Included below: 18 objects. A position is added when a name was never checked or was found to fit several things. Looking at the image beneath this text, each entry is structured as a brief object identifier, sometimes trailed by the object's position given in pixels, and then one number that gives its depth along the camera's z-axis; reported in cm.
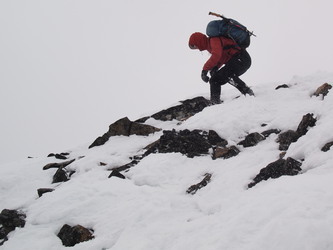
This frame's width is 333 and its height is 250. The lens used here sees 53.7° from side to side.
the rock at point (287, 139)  599
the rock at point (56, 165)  870
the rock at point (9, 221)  544
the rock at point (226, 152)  655
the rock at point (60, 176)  768
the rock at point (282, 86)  1093
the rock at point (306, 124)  594
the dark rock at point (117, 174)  657
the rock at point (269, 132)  697
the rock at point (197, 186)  554
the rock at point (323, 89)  851
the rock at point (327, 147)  471
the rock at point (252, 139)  684
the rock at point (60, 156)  985
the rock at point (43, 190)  680
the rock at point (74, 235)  482
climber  948
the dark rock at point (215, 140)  720
